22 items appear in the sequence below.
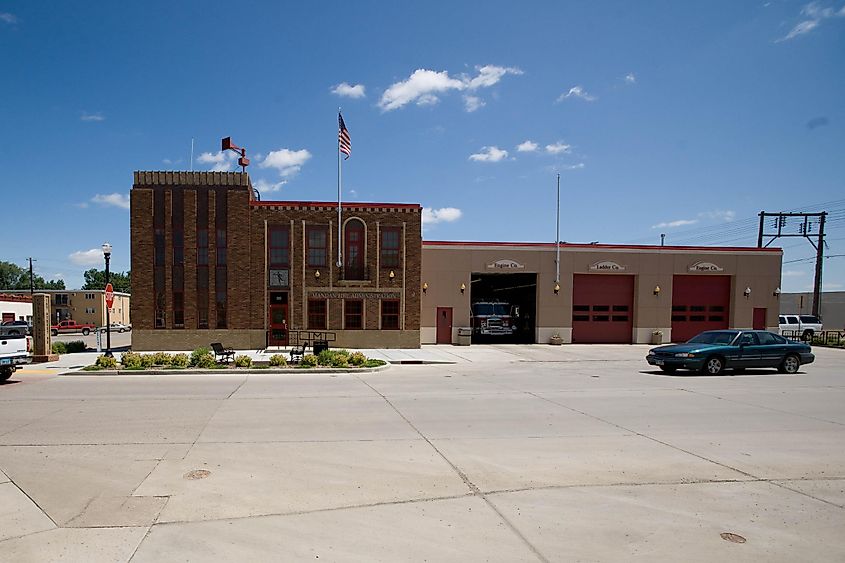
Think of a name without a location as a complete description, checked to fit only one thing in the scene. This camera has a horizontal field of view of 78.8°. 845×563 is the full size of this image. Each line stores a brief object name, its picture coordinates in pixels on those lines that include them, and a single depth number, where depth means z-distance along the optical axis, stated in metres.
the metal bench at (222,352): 17.79
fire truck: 30.25
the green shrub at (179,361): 17.23
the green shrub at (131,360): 16.98
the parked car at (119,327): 57.99
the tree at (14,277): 114.07
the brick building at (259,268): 24.12
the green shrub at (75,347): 23.58
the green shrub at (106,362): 17.14
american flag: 23.75
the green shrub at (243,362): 17.36
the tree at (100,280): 125.95
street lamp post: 21.04
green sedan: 16.19
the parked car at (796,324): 35.94
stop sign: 20.59
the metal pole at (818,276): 42.56
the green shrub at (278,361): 17.52
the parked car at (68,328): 49.59
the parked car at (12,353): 13.93
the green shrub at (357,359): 17.88
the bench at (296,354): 18.22
